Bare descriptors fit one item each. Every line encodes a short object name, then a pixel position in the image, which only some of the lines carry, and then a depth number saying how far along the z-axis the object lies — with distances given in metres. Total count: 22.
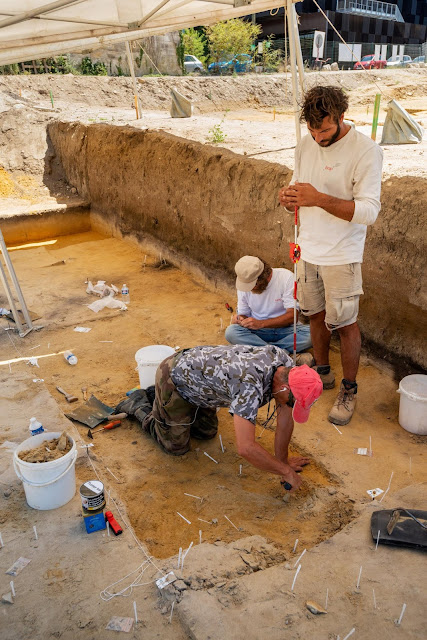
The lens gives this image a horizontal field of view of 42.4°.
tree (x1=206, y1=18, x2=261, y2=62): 22.19
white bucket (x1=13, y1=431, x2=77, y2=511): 3.05
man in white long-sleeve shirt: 3.50
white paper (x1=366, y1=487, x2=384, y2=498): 3.33
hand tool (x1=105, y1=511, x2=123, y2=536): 2.92
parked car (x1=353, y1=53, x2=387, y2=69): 24.88
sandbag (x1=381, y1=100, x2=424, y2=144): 6.72
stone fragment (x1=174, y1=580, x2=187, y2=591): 2.49
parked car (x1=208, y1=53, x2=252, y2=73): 22.01
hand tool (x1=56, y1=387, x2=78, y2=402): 4.54
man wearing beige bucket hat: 4.19
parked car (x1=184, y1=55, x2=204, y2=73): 22.35
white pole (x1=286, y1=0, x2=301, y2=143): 4.78
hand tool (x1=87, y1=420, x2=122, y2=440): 4.10
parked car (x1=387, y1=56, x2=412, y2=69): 24.97
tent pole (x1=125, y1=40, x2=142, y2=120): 9.85
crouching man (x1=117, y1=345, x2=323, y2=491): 3.05
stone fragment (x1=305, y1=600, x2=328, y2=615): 2.38
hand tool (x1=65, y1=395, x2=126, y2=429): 4.20
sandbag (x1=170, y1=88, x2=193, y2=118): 10.68
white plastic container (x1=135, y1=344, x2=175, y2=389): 4.39
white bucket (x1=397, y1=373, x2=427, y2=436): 3.79
